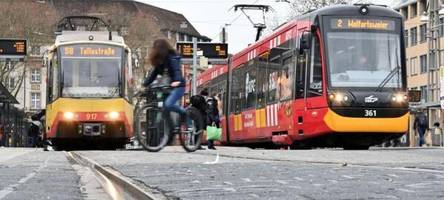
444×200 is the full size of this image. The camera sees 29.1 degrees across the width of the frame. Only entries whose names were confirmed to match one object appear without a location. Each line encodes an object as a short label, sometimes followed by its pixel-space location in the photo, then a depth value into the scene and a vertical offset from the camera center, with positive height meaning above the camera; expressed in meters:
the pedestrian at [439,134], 49.09 -0.60
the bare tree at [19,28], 59.06 +7.36
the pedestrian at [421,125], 37.97 -0.01
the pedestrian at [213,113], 21.69 +0.38
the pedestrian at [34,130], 35.34 -0.01
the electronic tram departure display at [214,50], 39.06 +3.60
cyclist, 12.05 +0.89
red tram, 20.98 +1.18
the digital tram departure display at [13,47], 37.97 +3.71
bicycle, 13.48 +0.10
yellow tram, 25.28 +1.20
